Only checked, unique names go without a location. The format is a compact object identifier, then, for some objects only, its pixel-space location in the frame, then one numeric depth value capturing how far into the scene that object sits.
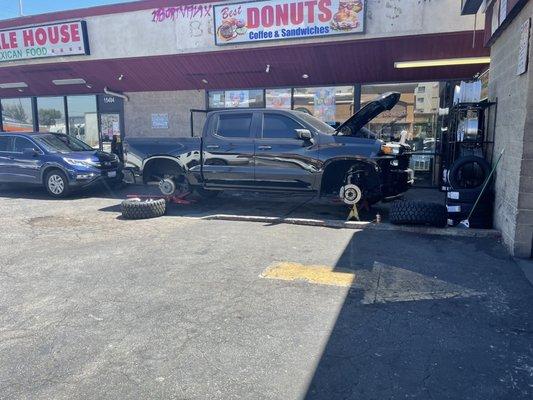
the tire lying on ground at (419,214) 6.94
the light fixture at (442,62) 10.32
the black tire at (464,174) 7.30
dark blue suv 10.72
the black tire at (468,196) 6.98
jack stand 7.80
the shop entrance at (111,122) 15.41
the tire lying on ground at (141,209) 8.27
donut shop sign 10.38
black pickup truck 7.98
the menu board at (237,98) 13.86
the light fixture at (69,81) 14.78
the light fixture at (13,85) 16.06
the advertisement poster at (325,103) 12.91
